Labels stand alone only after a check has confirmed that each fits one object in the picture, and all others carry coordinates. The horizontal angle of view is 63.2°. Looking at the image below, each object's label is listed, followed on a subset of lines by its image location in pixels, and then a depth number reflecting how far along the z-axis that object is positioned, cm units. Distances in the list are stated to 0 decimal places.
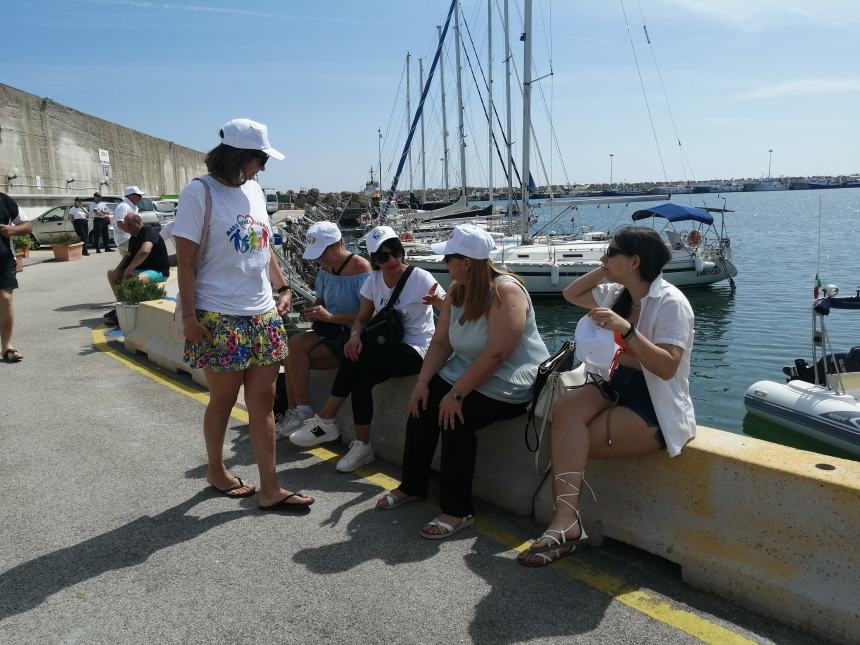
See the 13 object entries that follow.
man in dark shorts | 729
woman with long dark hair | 335
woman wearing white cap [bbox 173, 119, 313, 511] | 371
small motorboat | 763
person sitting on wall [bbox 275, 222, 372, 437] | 544
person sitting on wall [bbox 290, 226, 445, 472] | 487
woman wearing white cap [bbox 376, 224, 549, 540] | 392
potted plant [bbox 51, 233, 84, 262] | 2006
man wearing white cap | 981
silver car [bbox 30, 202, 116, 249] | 2427
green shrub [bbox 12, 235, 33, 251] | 1989
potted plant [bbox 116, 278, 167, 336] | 858
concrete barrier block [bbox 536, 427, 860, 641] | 280
